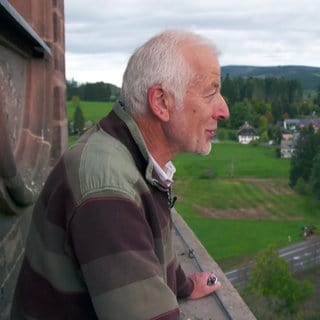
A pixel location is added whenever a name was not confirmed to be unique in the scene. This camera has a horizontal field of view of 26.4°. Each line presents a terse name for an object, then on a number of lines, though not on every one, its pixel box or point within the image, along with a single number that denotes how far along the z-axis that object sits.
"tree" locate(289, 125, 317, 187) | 42.16
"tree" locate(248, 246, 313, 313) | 25.03
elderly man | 1.38
